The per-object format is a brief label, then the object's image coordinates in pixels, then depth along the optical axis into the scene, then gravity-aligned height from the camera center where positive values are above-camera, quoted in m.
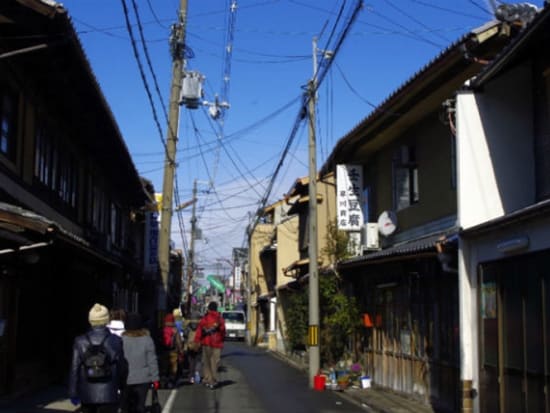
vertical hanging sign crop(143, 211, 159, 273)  28.94 +2.73
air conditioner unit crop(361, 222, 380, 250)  18.42 +1.86
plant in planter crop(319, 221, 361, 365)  18.92 +0.09
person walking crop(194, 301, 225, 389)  17.33 -0.72
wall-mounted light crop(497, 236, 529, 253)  9.36 +0.87
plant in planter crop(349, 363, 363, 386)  18.36 -1.52
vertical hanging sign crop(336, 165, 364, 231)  19.77 +3.09
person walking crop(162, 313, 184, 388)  17.56 -0.90
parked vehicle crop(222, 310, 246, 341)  52.28 -0.91
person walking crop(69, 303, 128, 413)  7.71 -0.63
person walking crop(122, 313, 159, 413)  9.66 -0.70
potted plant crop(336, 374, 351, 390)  17.78 -1.66
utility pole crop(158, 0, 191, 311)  19.72 +4.35
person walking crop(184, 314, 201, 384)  18.70 -1.19
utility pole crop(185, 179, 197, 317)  47.80 +3.98
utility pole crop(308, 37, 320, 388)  18.44 +1.35
